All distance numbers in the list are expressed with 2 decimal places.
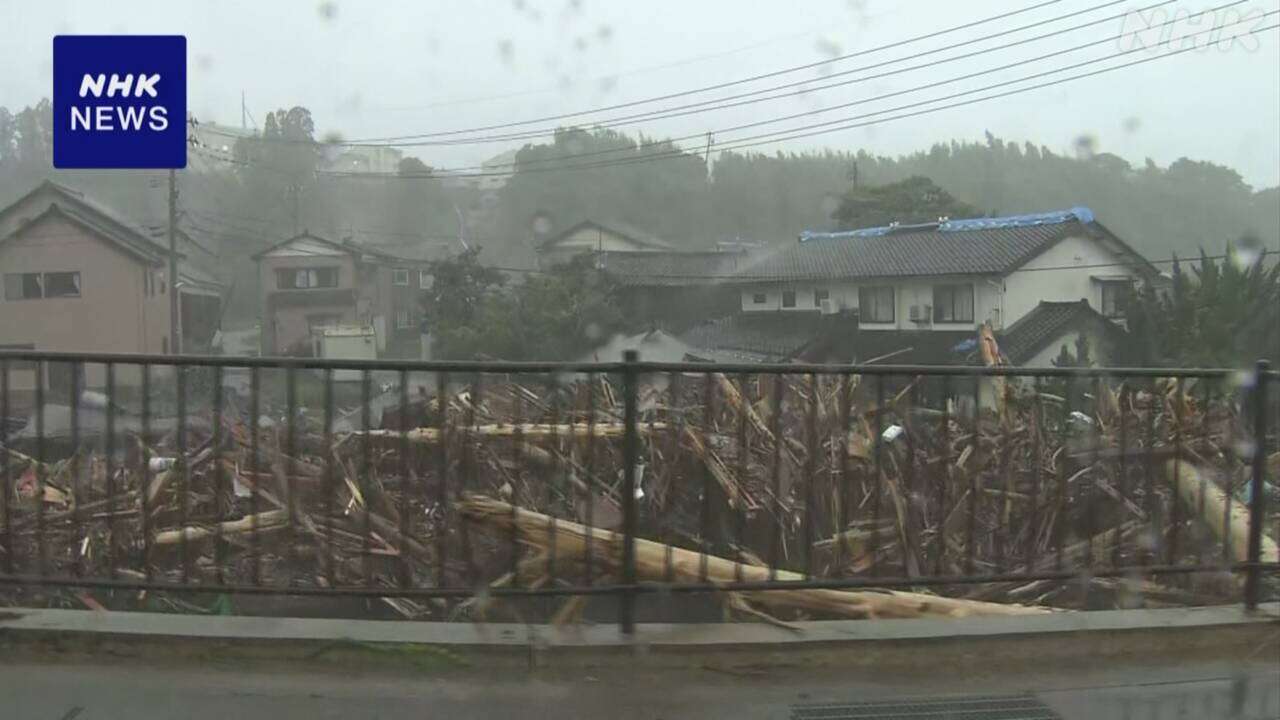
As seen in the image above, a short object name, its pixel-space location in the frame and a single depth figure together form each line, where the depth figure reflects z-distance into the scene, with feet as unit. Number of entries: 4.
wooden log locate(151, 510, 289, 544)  14.53
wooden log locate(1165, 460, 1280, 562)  16.49
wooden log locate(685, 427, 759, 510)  16.14
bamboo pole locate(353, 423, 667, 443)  14.49
